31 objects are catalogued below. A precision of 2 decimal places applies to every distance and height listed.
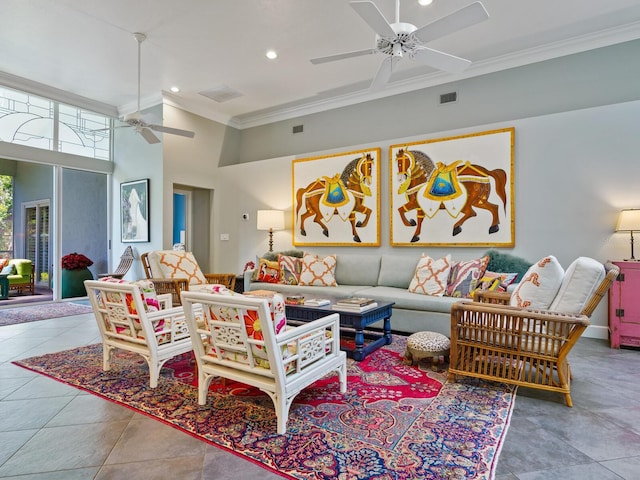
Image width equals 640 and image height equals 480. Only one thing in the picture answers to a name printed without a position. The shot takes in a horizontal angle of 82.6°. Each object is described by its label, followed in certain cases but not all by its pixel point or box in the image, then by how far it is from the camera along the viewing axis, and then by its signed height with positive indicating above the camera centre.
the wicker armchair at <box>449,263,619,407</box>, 2.25 -0.65
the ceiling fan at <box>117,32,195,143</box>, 4.30 +1.44
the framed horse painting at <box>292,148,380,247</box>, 5.37 +0.65
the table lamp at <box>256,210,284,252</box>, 5.98 +0.36
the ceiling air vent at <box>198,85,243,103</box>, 5.82 +2.43
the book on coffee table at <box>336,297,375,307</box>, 3.20 -0.55
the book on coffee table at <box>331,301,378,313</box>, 3.14 -0.58
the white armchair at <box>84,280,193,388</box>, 2.53 -0.61
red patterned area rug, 1.69 -1.03
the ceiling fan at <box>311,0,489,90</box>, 2.40 +1.53
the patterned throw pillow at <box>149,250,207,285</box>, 4.60 -0.33
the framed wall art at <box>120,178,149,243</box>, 6.23 +0.53
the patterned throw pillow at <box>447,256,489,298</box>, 4.00 -0.40
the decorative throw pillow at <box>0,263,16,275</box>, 5.96 -0.49
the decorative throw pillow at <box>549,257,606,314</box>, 2.30 -0.28
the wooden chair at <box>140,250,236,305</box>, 4.39 -0.46
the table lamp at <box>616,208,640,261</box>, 3.54 +0.21
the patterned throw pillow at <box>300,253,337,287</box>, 5.00 -0.42
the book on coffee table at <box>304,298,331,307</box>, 3.41 -0.59
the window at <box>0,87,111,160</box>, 5.56 +1.91
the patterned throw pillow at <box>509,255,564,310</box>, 2.56 -0.31
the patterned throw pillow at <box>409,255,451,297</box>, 4.12 -0.41
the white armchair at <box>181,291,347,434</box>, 1.89 -0.60
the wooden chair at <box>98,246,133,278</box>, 6.39 -0.38
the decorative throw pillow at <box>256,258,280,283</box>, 5.24 -0.45
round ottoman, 2.88 -0.84
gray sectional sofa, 3.85 -0.61
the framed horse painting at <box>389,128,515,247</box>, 4.47 +0.66
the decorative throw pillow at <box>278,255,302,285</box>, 5.17 -0.40
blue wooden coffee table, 3.14 -0.70
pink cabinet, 3.52 -0.63
